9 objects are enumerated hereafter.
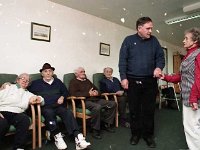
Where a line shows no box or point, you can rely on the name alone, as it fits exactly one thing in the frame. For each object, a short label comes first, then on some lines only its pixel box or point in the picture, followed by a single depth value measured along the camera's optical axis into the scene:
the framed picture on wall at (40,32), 3.41
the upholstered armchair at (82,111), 3.01
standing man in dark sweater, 2.48
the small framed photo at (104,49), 4.81
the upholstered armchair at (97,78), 4.07
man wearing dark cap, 2.46
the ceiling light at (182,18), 4.97
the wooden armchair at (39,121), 2.53
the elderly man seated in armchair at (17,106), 2.29
